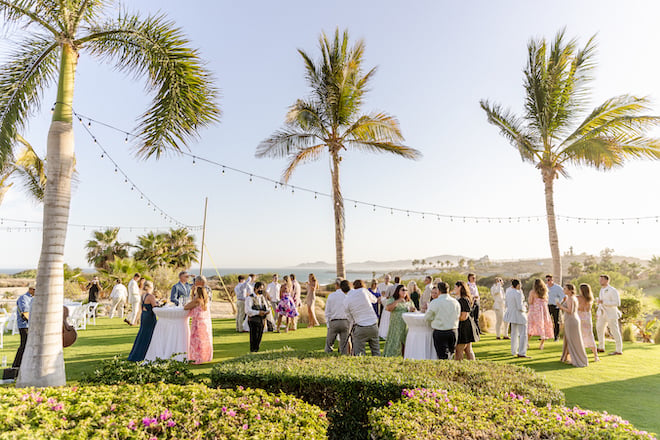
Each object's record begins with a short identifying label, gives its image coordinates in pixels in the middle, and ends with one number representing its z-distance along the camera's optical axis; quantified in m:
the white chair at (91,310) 15.38
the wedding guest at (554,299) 11.58
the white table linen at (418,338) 7.96
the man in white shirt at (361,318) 7.62
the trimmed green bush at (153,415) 3.20
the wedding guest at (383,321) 12.35
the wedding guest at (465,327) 7.82
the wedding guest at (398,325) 8.58
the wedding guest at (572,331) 8.72
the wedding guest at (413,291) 10.87
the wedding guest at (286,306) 12.87
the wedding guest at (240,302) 12.76
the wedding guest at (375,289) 12.17
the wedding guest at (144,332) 8.61
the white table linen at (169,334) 8.60
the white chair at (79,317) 13.12
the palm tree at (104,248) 31.30
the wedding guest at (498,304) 12.24
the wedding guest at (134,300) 15.42
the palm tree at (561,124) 13.30
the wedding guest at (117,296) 17.61
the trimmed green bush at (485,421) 3.24
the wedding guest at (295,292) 13.91
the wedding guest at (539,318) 10.89
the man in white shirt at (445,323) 7.25
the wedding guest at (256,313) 9.11
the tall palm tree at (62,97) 5.63
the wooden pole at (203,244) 17.55
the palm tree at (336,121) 14.43
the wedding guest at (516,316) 9.50
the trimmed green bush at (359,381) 4.55
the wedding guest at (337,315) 8.08
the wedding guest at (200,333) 8.67
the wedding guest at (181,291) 9.38
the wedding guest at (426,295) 9.72
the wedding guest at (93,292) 15.89
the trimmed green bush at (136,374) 5.08
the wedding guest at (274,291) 14.11
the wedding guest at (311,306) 14.35
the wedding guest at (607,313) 10.21
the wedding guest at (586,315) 9.23
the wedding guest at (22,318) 7.69
